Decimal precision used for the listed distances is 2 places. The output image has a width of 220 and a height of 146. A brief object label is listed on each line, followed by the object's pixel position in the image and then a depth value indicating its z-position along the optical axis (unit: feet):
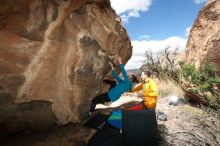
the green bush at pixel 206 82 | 13.22
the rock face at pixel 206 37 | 13.44
